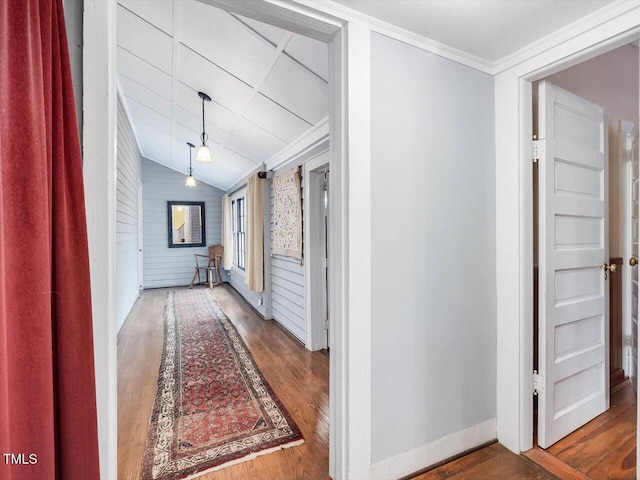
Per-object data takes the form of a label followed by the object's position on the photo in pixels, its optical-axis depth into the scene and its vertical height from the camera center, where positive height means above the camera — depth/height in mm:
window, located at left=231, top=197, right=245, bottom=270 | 5828 +151
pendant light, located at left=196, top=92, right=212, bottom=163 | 3171 +858
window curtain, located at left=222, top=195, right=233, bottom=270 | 6645 +91
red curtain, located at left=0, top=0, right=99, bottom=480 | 699 -58
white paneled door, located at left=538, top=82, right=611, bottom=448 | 1731 -172
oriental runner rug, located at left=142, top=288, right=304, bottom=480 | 1697 -1172
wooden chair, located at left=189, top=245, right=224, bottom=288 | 7102 -566
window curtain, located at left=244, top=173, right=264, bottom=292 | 4297 -13
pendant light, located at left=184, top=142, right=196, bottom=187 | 5344 +982
